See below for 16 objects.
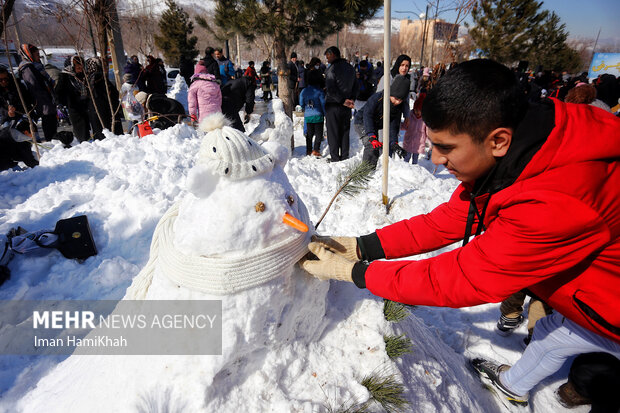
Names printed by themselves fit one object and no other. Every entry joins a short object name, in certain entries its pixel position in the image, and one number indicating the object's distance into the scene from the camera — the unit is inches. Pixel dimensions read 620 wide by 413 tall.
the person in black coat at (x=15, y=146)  177.3
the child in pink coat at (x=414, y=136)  211.5
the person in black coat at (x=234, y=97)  217.2
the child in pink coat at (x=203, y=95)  196.1
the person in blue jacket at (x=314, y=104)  226.8
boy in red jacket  41.4
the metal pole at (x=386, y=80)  110.7
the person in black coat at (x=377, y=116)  170.1
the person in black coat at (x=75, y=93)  217.3
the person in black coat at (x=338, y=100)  198.5
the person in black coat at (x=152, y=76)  293.1
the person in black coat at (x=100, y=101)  223.3
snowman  46.6
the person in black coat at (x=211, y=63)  338.0
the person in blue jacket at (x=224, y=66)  382.8
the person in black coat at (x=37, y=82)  203.9
